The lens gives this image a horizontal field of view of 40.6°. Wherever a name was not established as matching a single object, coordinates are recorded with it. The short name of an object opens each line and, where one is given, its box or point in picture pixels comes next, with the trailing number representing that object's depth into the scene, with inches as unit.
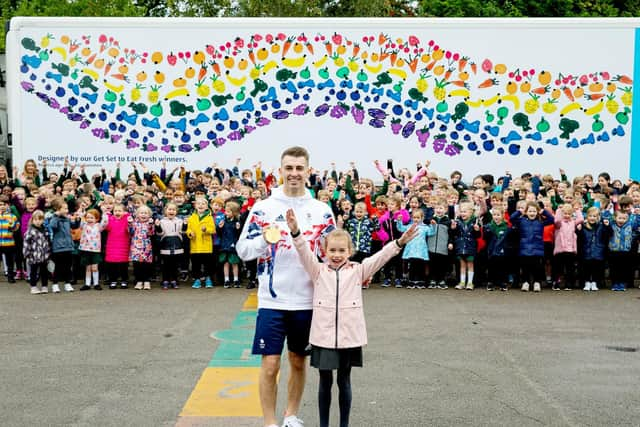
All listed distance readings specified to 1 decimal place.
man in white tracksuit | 217.5
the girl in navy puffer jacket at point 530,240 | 504.1
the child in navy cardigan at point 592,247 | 513.0
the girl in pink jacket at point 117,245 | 507.8
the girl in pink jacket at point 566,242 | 513.0
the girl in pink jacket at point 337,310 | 214.1
